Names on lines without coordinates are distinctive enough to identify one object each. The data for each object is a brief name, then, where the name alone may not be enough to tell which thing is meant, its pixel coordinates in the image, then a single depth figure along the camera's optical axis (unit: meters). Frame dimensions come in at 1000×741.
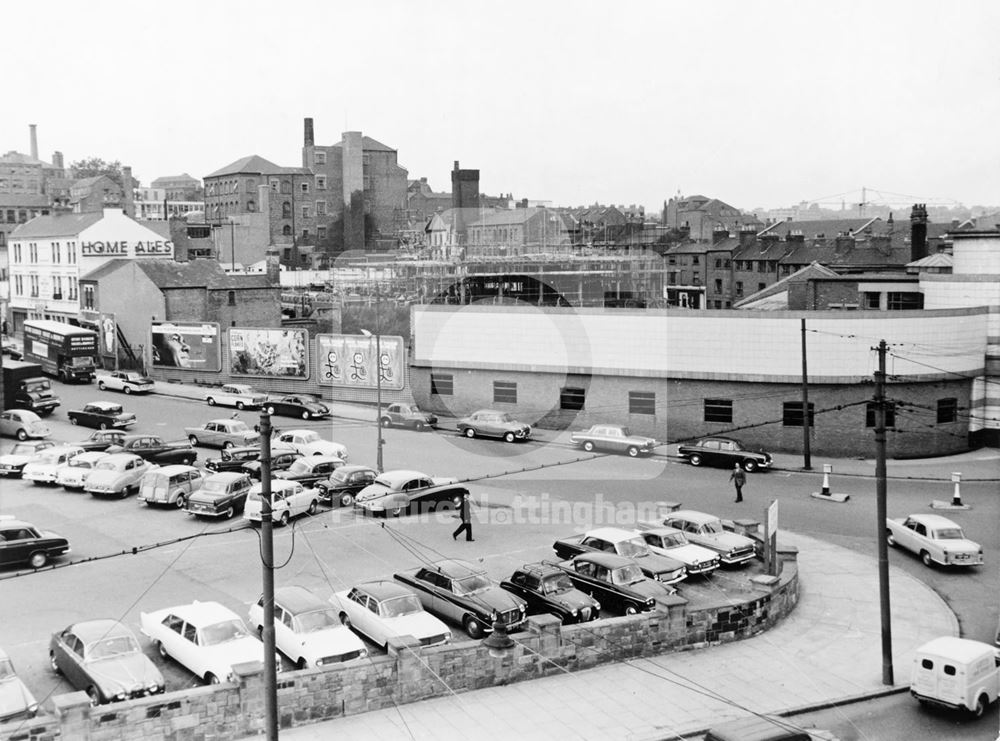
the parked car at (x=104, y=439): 36.34
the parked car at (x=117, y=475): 30.38
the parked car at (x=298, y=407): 45.03
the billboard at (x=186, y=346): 53.97
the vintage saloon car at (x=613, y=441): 37.88
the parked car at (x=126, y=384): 51.25
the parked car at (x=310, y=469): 30.86
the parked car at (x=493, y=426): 40.22
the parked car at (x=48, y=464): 32.25
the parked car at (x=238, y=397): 46.97
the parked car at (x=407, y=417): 42.81
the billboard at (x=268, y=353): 50.22
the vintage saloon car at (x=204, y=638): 16.48
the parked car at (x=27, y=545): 23.22
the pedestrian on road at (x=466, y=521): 26.08
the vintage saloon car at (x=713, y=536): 24.39
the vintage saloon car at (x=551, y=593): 20.03
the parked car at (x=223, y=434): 38.16
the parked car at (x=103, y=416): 41.72
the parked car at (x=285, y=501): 26.44
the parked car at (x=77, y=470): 31.42
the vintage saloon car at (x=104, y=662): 15.41
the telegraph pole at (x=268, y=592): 12.53
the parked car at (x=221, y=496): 27.56
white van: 16.56
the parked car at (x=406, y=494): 28.03
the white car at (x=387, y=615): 18.17
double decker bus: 53.91
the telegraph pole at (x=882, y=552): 18.42
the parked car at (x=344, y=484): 29.48
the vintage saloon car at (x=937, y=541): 25.25
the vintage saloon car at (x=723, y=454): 35.88
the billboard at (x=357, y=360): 46.59
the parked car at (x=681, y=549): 23.53
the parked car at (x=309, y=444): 35.09
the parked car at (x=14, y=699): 14.16
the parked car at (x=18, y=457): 33.91
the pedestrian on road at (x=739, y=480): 30.83
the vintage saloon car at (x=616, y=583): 20.69
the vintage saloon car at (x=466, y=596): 19.20
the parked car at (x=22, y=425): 39.66
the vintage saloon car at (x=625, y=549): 22.47
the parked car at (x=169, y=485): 29.05
